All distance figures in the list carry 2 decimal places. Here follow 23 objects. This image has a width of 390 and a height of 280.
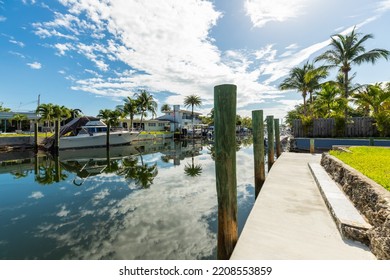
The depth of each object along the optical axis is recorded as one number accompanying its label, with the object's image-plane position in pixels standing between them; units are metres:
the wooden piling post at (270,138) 11.86
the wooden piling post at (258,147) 7.91
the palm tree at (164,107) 86.34
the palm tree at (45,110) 32.41
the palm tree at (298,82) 30.86
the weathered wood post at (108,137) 29.92
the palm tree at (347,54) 21.31
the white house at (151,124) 55.95
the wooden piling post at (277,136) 15.01
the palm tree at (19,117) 39.86
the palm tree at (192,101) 57.41
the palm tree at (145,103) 50.44
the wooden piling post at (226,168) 4.02
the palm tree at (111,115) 37.43
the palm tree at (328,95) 24.06
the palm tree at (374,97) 18.67
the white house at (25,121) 39.21
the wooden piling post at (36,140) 25.51
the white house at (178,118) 60.25
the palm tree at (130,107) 48.75
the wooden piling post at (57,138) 24.80
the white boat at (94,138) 27.16
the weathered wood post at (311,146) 14.98
